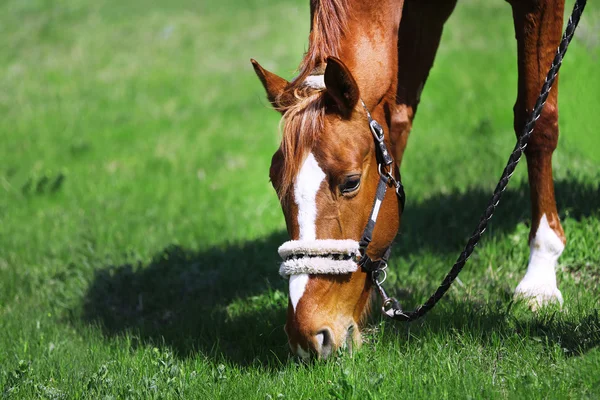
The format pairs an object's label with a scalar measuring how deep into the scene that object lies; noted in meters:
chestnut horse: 6.12
